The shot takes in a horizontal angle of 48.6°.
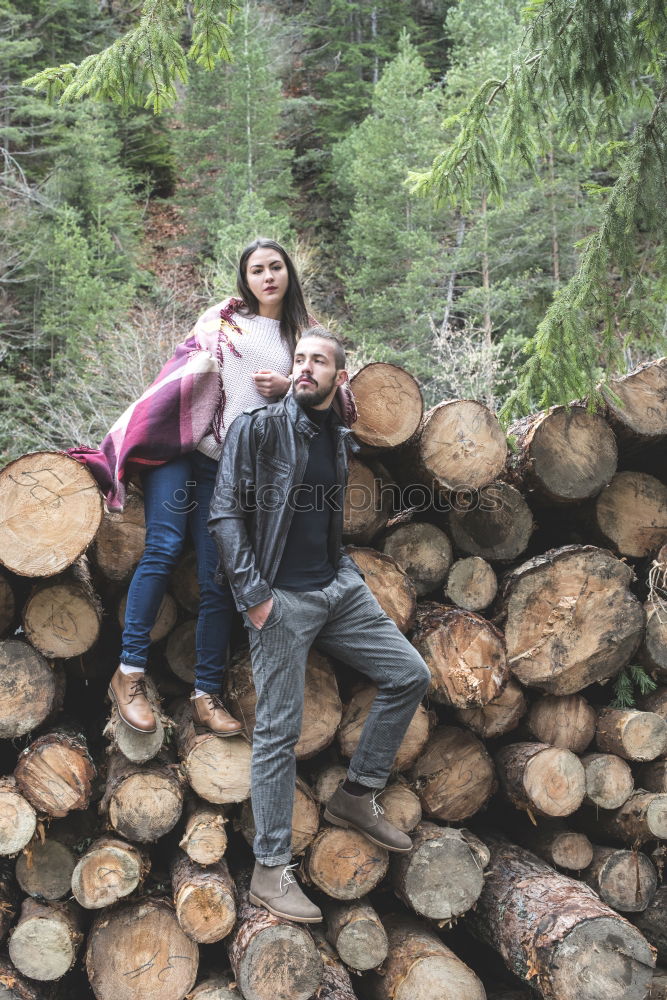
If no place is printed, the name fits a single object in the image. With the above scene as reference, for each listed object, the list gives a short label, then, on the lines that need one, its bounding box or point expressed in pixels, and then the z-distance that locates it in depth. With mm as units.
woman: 2857
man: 2713
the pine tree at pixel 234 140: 19781
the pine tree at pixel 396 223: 16984
